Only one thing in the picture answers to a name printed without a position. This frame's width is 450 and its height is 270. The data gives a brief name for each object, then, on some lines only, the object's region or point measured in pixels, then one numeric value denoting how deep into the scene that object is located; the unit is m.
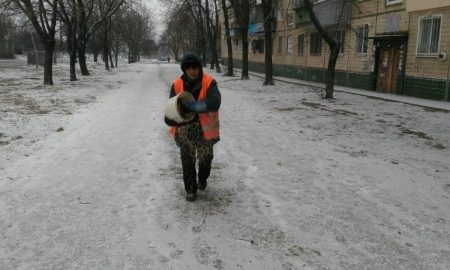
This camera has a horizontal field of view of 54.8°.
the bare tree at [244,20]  23.59
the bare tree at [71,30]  22.12
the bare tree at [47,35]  19.16
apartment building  15.11
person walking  4.25
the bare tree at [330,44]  14.27
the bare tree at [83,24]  23.90
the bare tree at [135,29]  50.89
